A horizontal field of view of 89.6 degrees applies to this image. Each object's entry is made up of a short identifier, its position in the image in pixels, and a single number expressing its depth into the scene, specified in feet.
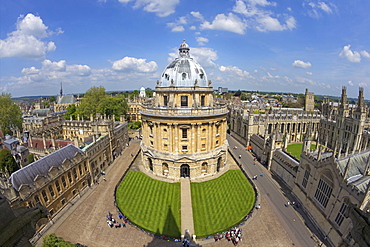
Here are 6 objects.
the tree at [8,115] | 201.36
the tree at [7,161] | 110.11
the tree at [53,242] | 58.15
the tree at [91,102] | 257.14
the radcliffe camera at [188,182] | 77.66
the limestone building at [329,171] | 70.08
